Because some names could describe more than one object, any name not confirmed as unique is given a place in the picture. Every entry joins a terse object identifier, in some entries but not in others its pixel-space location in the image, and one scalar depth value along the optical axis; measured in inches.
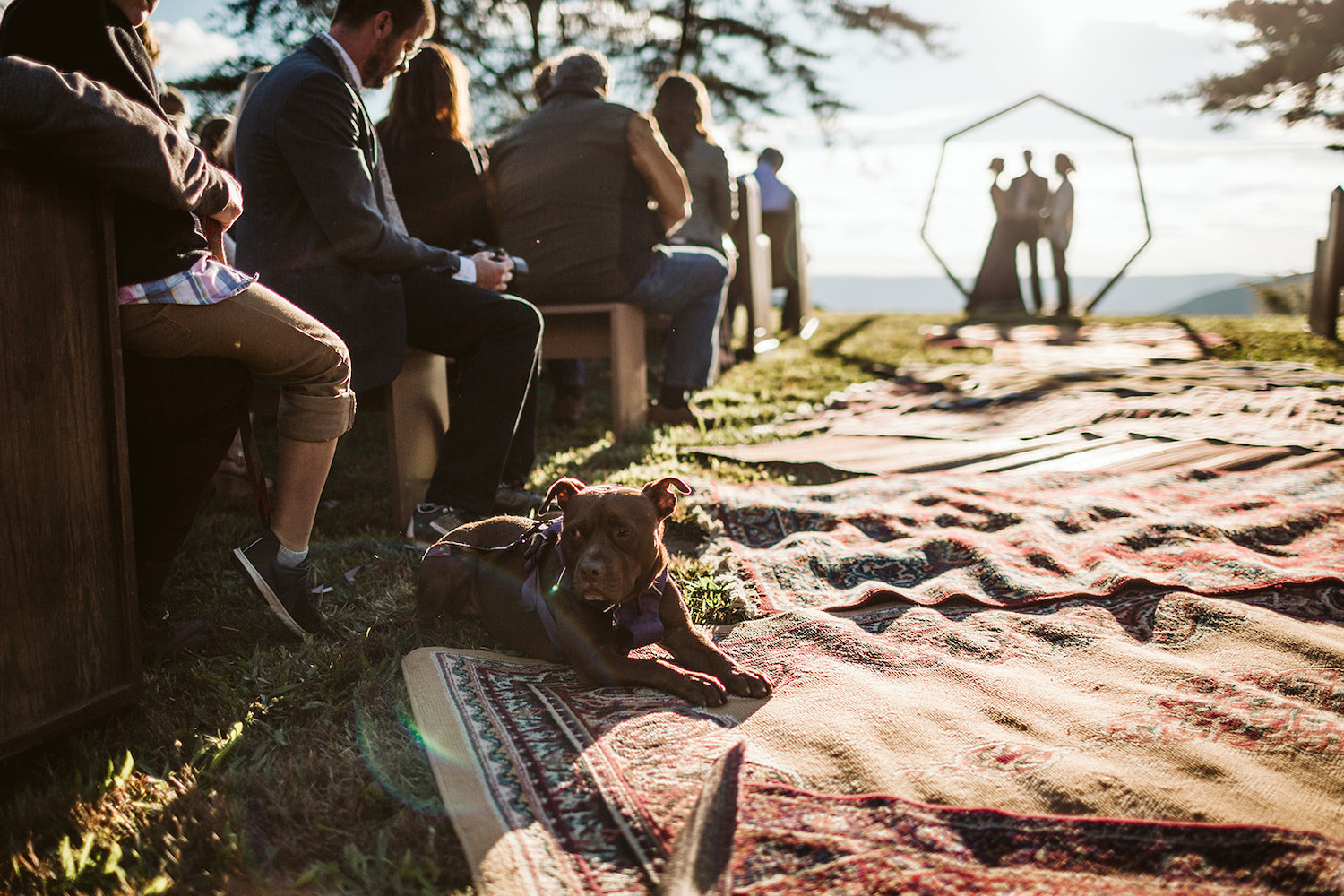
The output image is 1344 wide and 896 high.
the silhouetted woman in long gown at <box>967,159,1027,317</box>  619.2
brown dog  95.9
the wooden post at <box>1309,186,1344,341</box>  400.5
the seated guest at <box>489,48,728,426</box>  209.6
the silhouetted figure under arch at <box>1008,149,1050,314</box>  589.9
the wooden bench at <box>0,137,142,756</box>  76.1
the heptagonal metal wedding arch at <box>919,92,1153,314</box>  526.9
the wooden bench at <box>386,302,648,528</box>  158.9
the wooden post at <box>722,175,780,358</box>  382.0
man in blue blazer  132.9
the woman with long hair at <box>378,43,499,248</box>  169.8
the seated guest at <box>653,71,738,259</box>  300.7
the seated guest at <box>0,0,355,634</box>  85.5
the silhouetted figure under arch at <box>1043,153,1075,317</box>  576.1
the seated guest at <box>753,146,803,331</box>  450.9
